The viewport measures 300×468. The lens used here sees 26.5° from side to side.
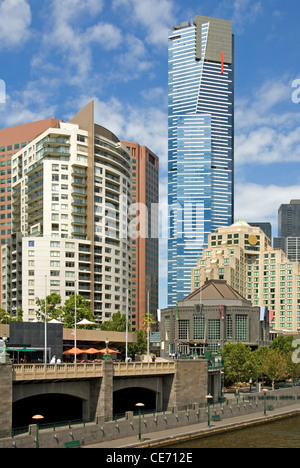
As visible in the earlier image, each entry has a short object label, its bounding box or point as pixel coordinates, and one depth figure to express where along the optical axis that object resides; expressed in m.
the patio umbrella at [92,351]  91.86
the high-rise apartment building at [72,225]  158.62
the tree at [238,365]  117.19
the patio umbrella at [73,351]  89.36
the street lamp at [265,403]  89.95
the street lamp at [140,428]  65.28
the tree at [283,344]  148.62
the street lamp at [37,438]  56.07
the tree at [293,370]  128.62
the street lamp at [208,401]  76.50
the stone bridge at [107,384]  67.06
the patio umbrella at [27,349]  80.03
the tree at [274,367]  119.00
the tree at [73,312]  131.00
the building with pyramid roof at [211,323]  150.88
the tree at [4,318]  139.38
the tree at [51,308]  133.88
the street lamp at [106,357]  78.44
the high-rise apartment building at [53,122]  197.89
